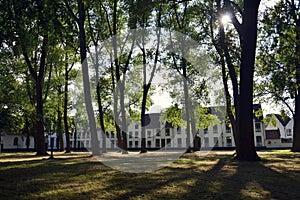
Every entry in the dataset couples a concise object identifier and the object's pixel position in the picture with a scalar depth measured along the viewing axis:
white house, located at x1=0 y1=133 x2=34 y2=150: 70.19
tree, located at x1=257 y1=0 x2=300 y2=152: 17.22
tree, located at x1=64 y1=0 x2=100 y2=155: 19.27
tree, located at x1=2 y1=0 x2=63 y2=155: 13.02
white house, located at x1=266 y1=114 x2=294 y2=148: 60.89
